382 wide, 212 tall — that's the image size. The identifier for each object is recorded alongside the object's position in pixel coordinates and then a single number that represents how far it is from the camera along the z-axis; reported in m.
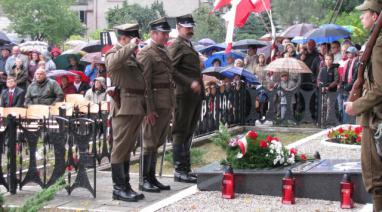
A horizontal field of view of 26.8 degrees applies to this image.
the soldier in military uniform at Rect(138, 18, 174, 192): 10.11
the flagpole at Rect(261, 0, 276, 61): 18.95
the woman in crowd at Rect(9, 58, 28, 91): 19.05
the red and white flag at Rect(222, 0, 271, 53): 16.52
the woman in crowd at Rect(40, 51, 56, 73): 21.08
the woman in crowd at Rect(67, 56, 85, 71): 21.77
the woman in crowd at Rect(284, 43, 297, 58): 19.45
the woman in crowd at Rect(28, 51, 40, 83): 19.82
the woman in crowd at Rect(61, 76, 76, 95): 18.64
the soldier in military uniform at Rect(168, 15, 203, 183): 10.84
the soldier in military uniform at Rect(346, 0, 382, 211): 6.89
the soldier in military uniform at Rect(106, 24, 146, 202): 9.52
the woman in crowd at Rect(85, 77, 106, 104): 16.66
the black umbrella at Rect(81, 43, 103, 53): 25.52
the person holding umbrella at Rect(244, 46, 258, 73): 20.35
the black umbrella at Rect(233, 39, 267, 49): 24.43
